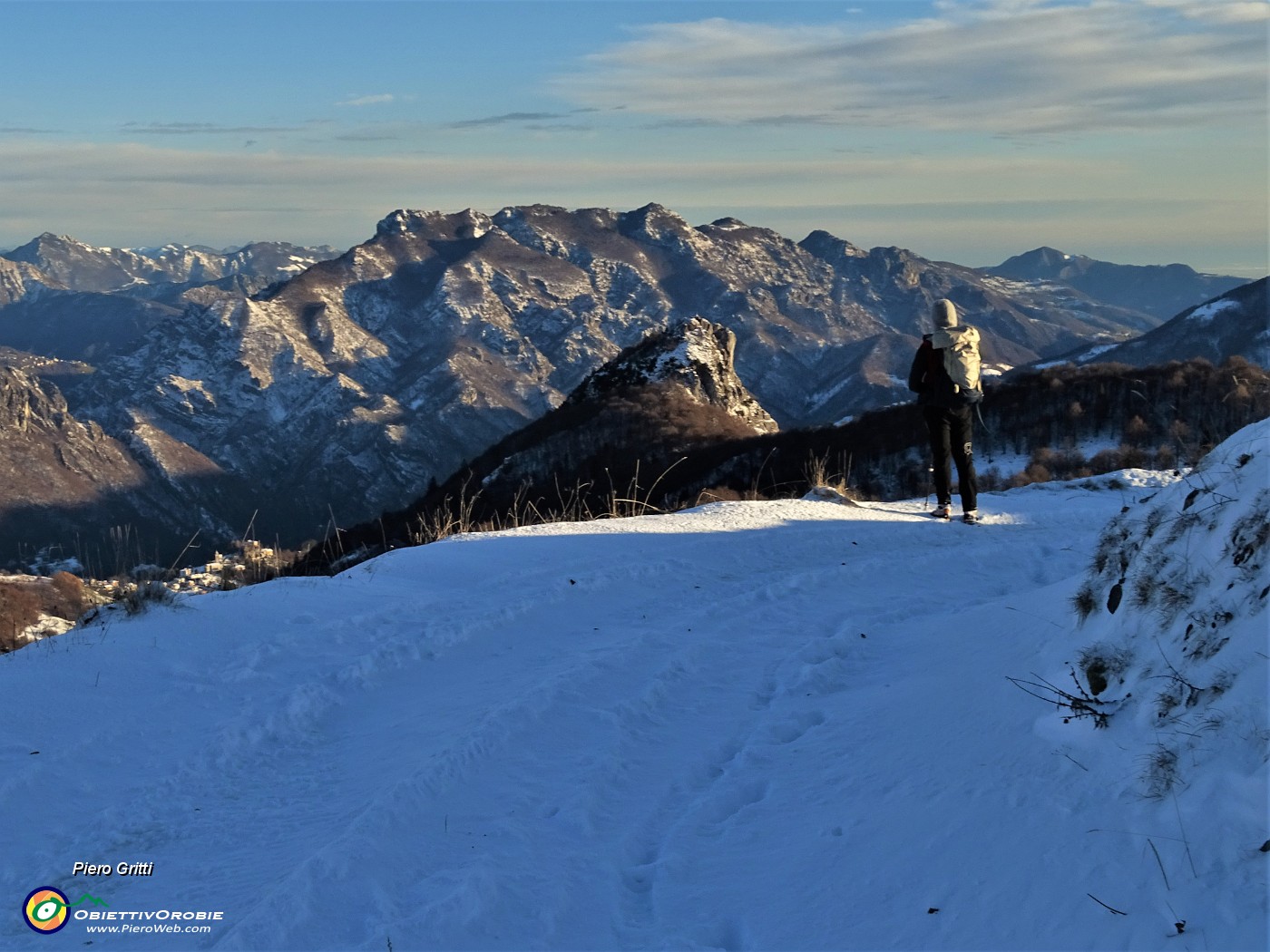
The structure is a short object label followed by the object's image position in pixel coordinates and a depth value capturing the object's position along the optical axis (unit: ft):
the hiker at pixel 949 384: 41.06
